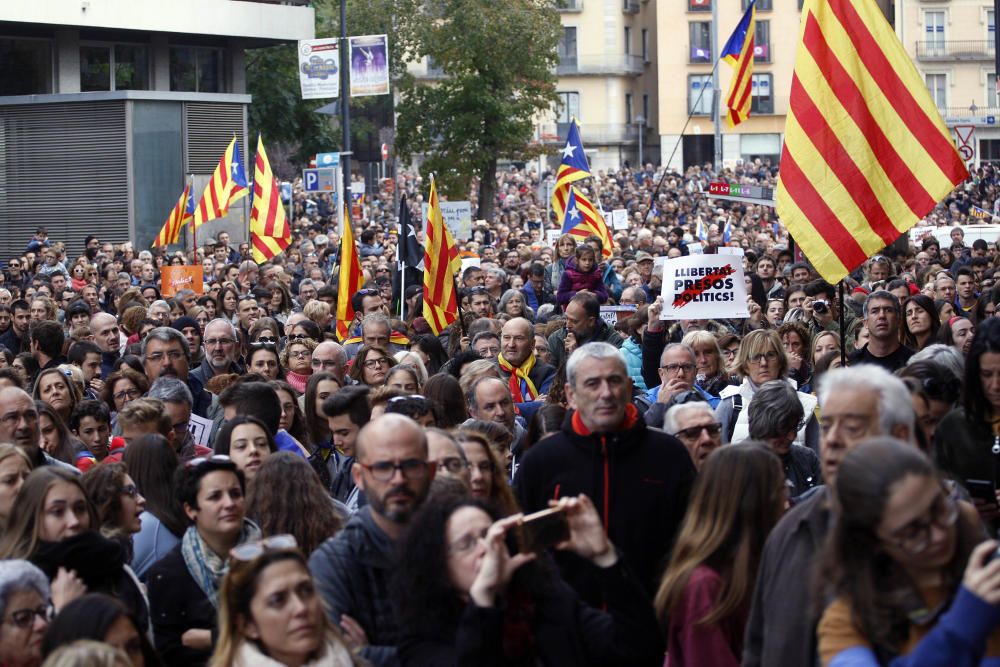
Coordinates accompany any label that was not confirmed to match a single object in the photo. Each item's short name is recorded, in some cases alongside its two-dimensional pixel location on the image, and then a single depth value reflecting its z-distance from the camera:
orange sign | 19.28
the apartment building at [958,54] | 78.31
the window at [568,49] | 84.56
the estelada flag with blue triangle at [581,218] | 22.09
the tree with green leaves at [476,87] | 41.06
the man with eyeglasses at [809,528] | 4.23
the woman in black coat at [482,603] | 4.20
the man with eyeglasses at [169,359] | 10.41
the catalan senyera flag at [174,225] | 22.28
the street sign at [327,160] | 33.87
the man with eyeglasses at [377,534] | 4.74
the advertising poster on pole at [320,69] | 32.09
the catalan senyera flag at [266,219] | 20.84
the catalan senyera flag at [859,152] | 8.50
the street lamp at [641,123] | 79.80
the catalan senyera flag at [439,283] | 13.91
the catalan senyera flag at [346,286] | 14.57
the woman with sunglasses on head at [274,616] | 4.49
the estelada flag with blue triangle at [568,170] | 22.81
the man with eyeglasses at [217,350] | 11.15
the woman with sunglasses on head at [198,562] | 5.49
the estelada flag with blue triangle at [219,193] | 22.50
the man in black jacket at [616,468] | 5.46
